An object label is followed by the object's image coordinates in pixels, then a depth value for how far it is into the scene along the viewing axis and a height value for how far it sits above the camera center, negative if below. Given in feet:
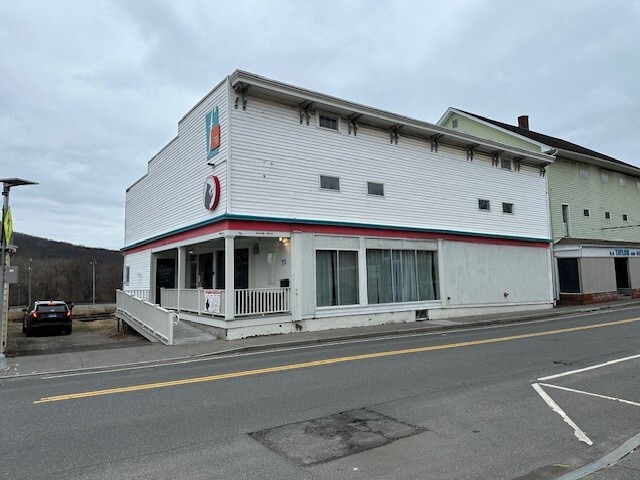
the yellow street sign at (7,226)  36.52 +5.03
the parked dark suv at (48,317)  68.18 -4.10
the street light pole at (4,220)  35.60 +5.42
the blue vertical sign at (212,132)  51.19 +17.04
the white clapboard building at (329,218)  50.26 +8.25
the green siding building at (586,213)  86.03 +13.28
